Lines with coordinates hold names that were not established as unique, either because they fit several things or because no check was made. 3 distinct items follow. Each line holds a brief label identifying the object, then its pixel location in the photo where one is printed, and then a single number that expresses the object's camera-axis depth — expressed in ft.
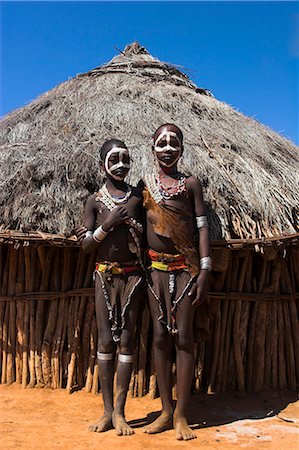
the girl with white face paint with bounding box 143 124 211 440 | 13.96
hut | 17.04
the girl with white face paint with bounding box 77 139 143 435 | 14.08
